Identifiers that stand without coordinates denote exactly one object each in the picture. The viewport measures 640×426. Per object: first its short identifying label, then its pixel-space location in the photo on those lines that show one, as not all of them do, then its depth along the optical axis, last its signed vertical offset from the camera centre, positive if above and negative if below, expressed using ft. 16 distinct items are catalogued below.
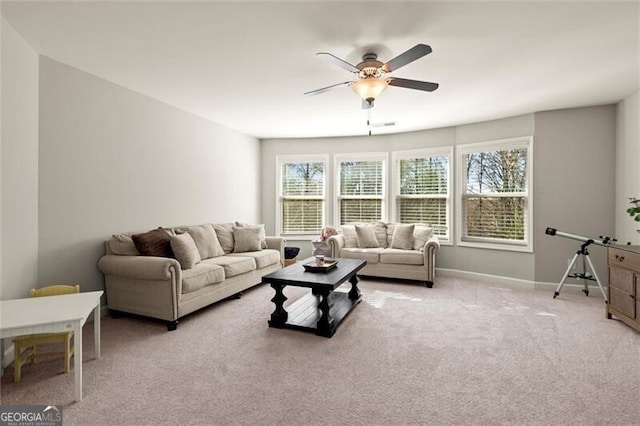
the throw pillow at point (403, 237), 17.37 -1.53
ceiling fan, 8.77 +3.91
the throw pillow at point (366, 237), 17.98 -1.58
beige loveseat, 15.79 -2.14
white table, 6.23 -2.31
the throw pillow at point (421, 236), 16.99 -1.43
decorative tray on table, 11.33 -2.11
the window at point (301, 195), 21.29 +1.03
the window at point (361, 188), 20.21 +1.49
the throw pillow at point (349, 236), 18.15 -1.55
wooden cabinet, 9.87 -2.47
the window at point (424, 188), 18.42 +1.40
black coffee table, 9.83 -3.48
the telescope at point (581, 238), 12.71 -1.16
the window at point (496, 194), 15.84 +0.91
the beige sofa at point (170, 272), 10.32 -2.33
